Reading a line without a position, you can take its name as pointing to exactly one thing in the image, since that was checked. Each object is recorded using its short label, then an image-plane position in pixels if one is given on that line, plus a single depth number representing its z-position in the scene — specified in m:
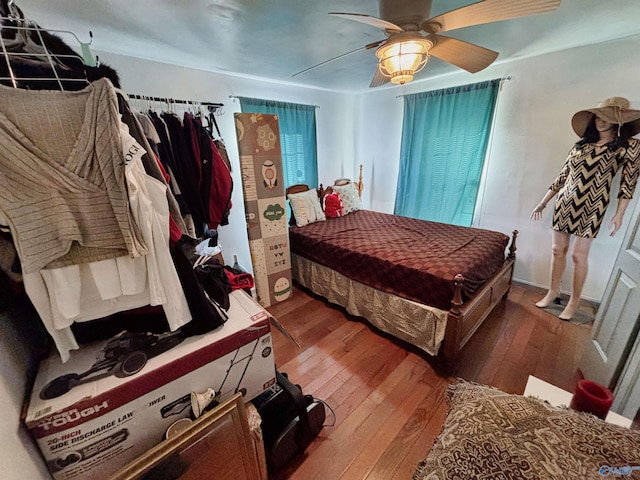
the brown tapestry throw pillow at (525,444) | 0.55
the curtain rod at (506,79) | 2.52
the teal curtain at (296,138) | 3.02
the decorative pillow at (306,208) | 2.95
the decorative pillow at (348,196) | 3.38
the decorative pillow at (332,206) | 3.24
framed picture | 0.78
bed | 1.71
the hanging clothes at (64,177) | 0.60
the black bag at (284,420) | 1.17
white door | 1.25
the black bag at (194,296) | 0.86
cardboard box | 0.70
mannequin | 1.87
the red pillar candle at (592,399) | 0.77
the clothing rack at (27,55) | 0.66
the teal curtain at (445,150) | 2.77
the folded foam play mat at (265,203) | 2.22
